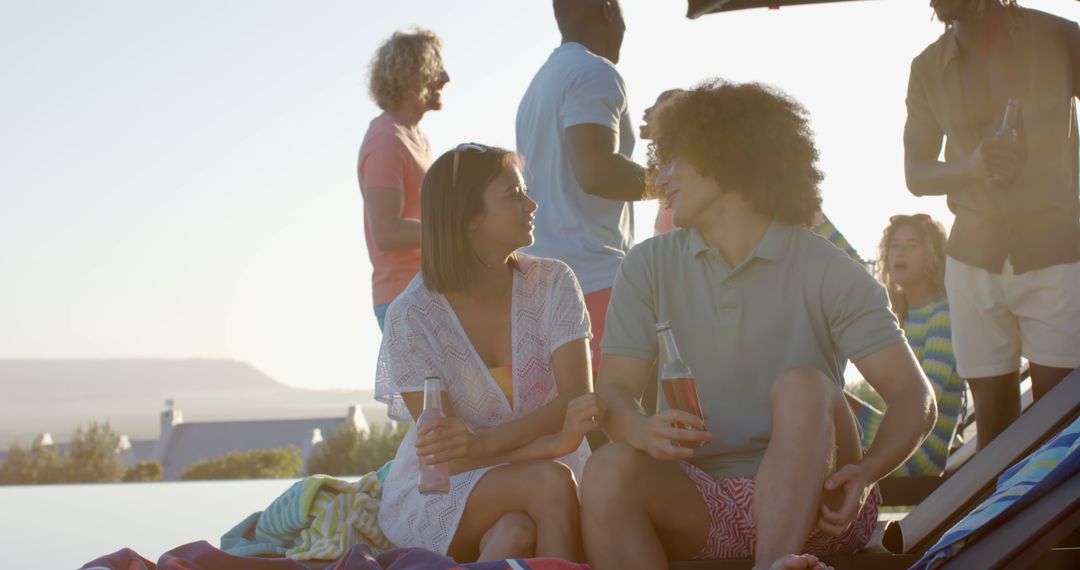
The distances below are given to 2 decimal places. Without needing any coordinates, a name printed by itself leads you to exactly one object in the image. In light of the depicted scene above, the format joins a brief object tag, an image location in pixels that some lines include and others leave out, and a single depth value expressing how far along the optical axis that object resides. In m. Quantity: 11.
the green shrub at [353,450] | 18.78
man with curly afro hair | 2.68
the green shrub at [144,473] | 22.28
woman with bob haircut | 3.29
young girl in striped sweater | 5.39
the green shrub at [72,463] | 21.25
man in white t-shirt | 4.16
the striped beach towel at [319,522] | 3.55
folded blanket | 2.79
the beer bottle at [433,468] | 3.19
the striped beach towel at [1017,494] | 2.47
